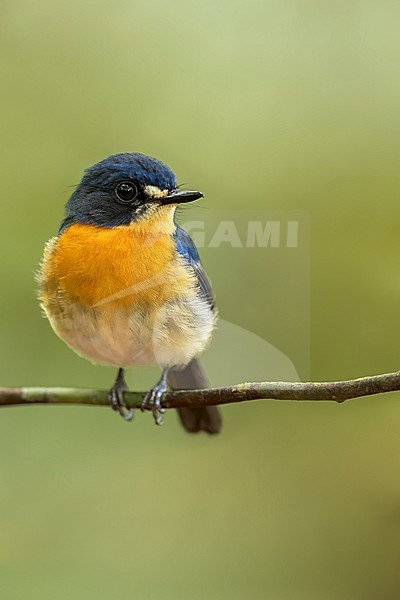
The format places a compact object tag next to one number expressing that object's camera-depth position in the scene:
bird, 3.04
